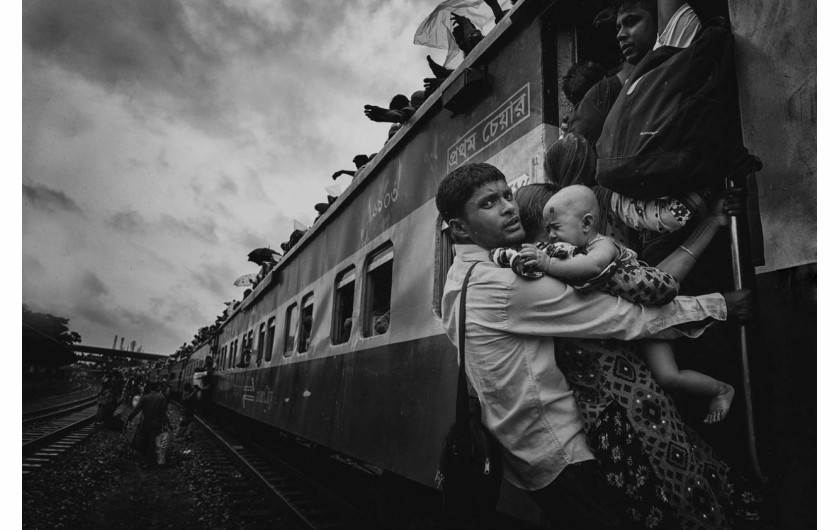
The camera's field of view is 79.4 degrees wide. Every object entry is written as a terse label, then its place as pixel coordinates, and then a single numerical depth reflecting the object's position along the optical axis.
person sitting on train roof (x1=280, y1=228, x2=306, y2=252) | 8.76
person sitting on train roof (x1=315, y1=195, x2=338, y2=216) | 6.95
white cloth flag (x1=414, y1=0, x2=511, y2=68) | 3.67
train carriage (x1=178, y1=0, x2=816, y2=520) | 1.46
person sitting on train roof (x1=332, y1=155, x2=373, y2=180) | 5.97
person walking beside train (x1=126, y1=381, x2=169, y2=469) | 8.95
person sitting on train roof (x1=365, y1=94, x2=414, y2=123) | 4.40
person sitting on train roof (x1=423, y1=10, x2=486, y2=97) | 3.63
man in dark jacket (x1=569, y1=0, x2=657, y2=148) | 1.87
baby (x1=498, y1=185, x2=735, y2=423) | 1.40
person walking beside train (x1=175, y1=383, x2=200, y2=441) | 12.57
